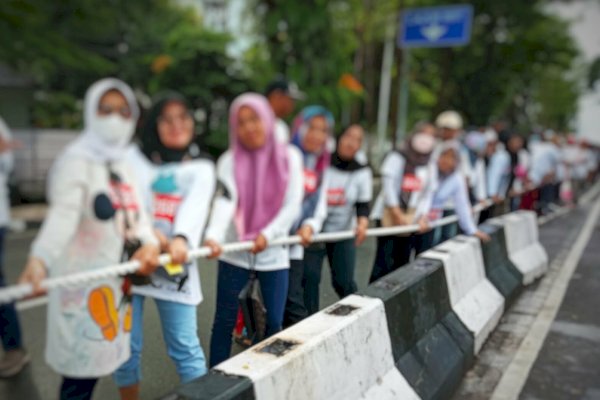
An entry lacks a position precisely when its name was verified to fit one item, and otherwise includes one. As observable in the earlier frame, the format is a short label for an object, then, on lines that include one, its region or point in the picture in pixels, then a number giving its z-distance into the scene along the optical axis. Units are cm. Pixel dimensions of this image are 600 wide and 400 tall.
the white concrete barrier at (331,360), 207
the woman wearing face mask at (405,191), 484
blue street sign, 1936
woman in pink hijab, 292
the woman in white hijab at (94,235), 212
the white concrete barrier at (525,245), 576
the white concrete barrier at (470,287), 393
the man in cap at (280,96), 361
